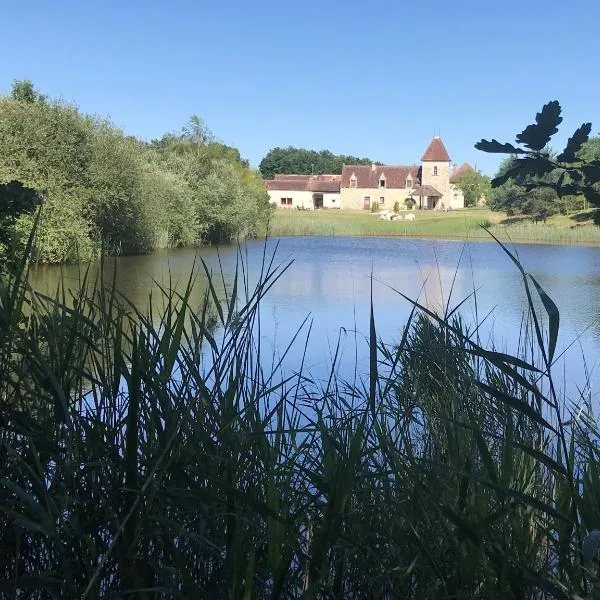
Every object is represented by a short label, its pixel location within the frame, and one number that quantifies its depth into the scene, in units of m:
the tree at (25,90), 21.50
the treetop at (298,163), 79.19
